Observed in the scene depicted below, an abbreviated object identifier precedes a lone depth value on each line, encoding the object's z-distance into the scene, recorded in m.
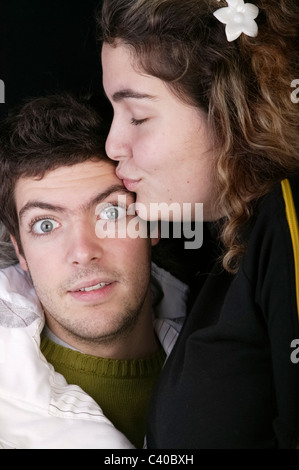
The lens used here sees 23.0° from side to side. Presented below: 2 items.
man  1.56
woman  1.33
